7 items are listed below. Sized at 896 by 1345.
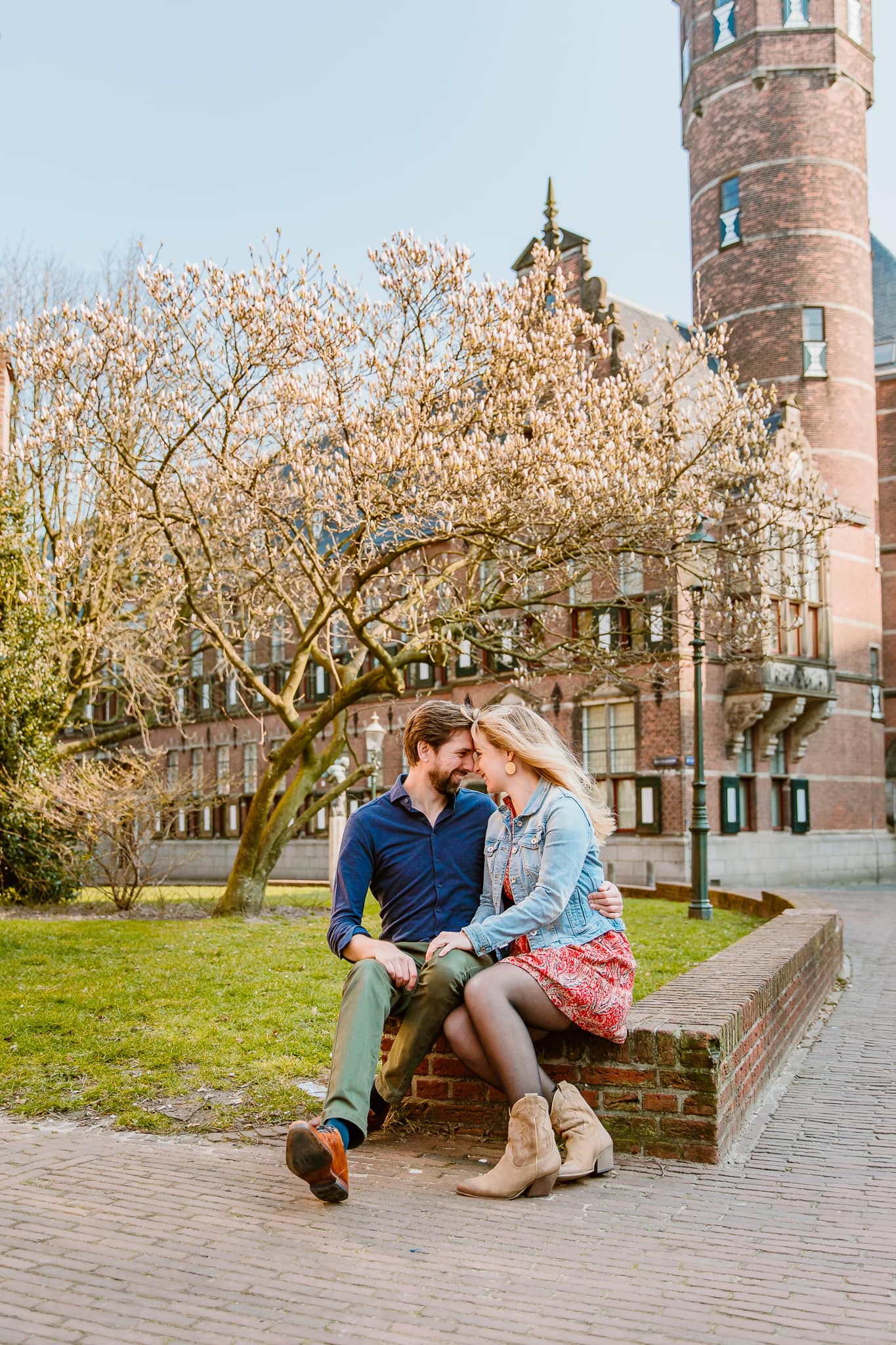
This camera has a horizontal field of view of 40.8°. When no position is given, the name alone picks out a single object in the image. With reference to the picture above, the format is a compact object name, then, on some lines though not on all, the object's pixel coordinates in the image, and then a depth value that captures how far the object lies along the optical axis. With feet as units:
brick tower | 88.22
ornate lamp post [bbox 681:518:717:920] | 44.65
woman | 13.01
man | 13.79
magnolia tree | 39.93
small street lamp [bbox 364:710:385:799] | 67.77
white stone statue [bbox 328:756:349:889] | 70.79
